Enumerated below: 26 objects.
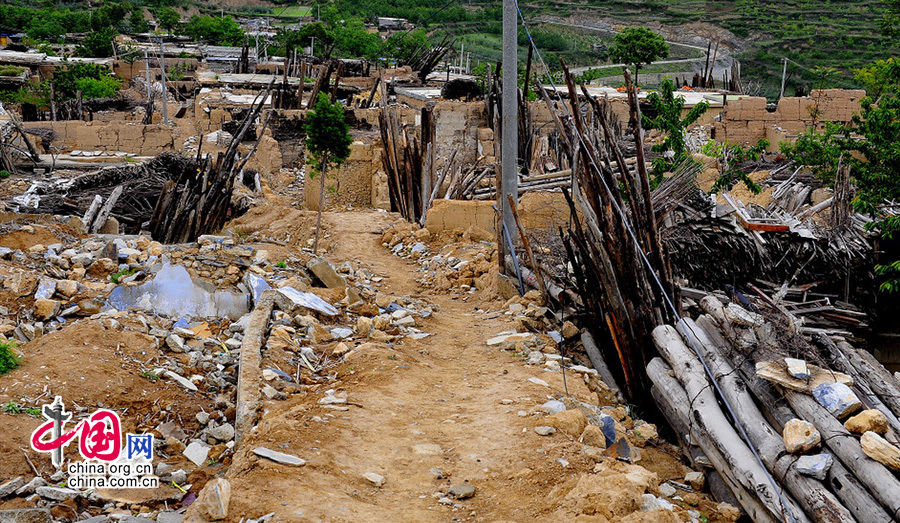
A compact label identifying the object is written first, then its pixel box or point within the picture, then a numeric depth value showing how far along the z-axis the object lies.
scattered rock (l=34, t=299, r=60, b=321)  7.88
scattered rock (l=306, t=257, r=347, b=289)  10.02
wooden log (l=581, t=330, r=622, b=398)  7.46
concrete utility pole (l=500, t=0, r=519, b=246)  9.95
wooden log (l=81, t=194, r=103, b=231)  13.52
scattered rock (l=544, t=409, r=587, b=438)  5.82
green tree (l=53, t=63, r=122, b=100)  37.22
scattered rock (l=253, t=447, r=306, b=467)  5.14
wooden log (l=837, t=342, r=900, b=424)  6.30
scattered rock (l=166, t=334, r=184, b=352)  7.36
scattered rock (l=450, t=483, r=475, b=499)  5.06
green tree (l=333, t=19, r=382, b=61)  50.50
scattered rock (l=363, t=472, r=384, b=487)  5.18
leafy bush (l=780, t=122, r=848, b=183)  17.39
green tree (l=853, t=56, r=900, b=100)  13.41
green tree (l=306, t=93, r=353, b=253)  13.76
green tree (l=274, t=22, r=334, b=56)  50.53
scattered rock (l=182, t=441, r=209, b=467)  5.67
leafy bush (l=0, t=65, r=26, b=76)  41.09
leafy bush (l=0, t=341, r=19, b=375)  6.14
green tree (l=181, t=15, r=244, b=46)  58.94
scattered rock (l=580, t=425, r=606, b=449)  5.66
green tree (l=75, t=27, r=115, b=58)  51.12
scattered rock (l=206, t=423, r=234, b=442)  6.00
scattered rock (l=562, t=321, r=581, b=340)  8.26
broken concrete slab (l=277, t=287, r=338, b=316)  8.46
